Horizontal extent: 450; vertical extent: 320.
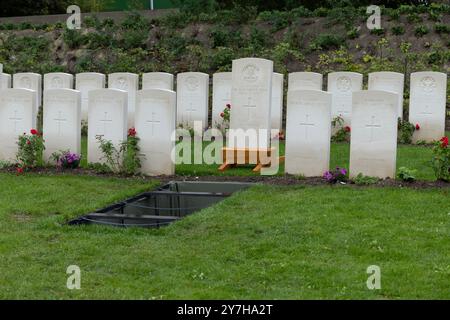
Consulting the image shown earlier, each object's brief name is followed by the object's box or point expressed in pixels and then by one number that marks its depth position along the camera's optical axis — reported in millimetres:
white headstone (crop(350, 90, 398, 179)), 10312
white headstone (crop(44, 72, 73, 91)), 17578
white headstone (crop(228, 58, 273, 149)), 11836
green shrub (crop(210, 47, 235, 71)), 21141
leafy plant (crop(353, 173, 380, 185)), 10188
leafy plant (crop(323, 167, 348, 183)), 10336
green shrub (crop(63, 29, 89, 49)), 24109
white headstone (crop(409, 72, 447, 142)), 14727
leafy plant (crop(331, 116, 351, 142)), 15297
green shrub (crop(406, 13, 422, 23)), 21781
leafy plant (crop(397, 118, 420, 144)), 14867
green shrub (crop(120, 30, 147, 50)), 23406
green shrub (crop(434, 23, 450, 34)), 20969
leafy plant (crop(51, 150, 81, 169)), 11695
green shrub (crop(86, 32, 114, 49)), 23812
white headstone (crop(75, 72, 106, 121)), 17094
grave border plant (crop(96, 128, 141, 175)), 11266
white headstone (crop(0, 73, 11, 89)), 17625
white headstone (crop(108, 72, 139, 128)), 16938
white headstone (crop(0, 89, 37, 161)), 12008
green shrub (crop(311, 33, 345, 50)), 21484
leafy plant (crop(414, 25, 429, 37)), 21141
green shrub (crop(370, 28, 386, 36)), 21703
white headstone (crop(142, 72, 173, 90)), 16719
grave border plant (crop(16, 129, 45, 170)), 11547
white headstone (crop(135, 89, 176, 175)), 11242
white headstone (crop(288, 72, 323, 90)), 15891
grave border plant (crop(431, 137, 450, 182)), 10008
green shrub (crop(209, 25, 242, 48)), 22758
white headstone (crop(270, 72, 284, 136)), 15844
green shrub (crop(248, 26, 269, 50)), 22234
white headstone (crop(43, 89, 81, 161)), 11758
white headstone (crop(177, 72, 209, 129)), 16203
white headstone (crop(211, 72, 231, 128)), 16281
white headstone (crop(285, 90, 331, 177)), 10766
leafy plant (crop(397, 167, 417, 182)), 10055
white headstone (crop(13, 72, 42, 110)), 17844
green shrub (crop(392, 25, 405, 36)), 21469
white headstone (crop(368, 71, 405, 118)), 15500
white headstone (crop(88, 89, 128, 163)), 11477
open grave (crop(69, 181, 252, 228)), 8703
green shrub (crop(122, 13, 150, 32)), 24402
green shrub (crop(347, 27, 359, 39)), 21797
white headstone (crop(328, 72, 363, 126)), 15594
